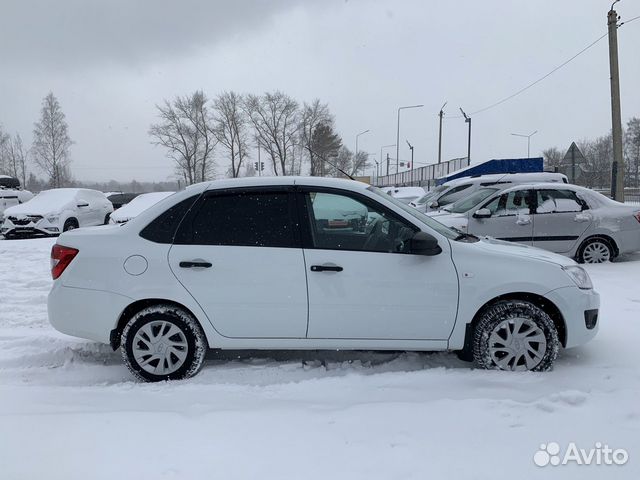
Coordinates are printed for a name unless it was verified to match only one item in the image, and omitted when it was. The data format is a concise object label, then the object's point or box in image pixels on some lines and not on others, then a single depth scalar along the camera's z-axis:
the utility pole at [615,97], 14.10
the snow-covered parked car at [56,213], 14.40
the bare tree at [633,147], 62.12
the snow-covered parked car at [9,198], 19.55
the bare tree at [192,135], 51.03
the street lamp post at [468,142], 35.99
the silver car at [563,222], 8.45
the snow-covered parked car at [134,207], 12.96
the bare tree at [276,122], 48.28
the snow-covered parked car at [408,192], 21.78
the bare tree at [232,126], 50.50
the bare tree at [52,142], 53.81
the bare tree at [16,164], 56.81
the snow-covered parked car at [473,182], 13.67
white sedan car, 3.75
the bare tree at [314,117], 47.62
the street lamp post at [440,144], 43.42
